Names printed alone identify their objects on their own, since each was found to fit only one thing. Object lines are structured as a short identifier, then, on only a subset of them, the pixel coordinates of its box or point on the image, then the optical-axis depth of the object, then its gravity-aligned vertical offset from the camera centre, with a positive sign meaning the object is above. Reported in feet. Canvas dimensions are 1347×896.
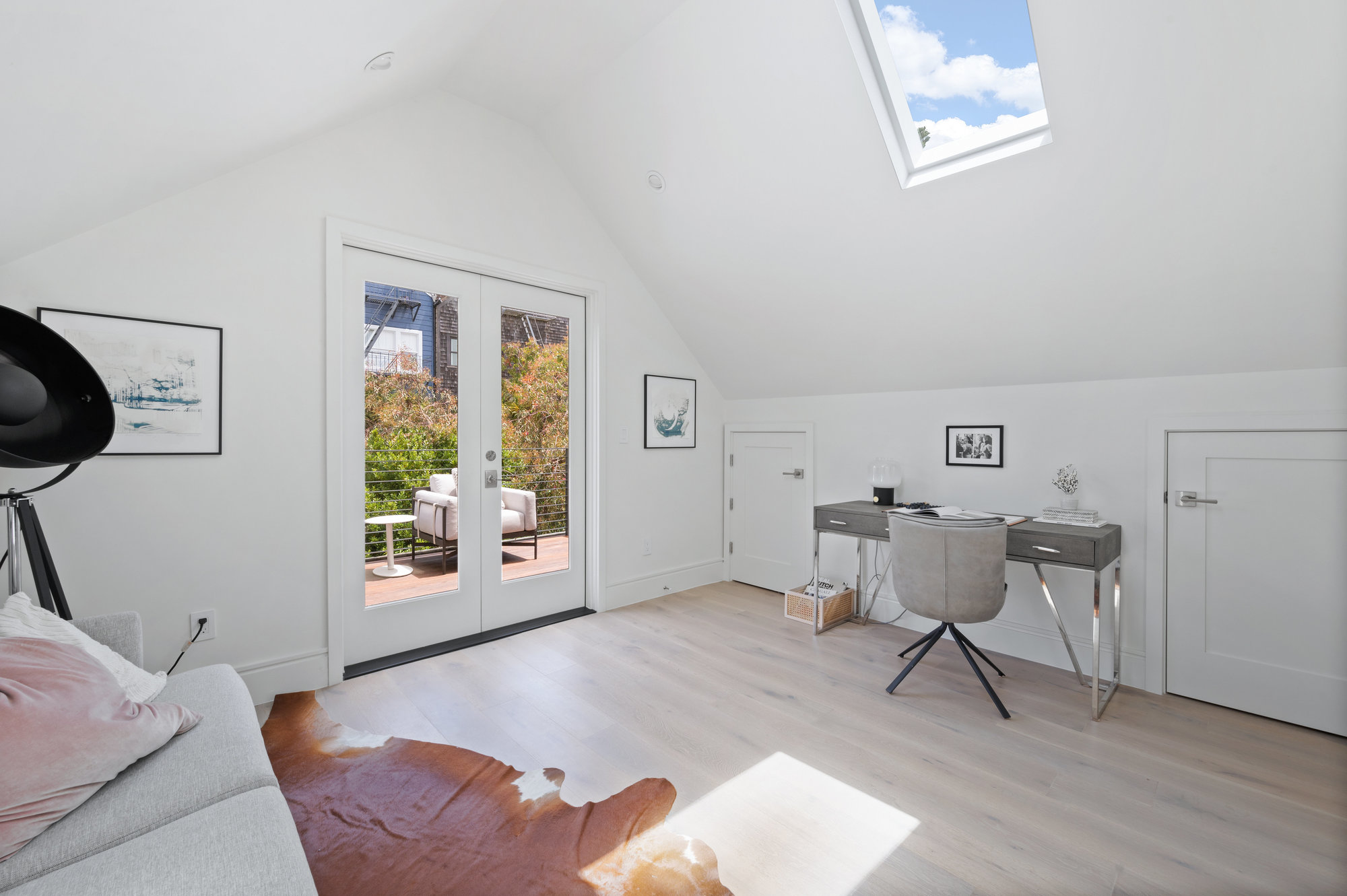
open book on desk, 9.06 -1.14
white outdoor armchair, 9.94 -1.20
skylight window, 6.88 +4.57
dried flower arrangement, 9.27 -0.58
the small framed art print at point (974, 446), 10.34 -0.06
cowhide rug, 5.03 -3.70
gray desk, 7.95 -1.53
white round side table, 9.57 -1.56
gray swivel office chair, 8.07 -1.77
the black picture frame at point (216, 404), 7.79 +0.52
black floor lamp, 5.21 +0.25
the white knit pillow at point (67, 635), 4.67 -1.58
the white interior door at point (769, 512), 13.41 -1.62
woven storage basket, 11.53 -3.26
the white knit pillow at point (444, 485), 10.06 -0.72
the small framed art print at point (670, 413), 13.21 +0.71
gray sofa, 3.32 -2.44
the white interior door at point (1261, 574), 7.42 -1.76
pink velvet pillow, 3.57 -1.95
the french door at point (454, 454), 9.37 -0.21
